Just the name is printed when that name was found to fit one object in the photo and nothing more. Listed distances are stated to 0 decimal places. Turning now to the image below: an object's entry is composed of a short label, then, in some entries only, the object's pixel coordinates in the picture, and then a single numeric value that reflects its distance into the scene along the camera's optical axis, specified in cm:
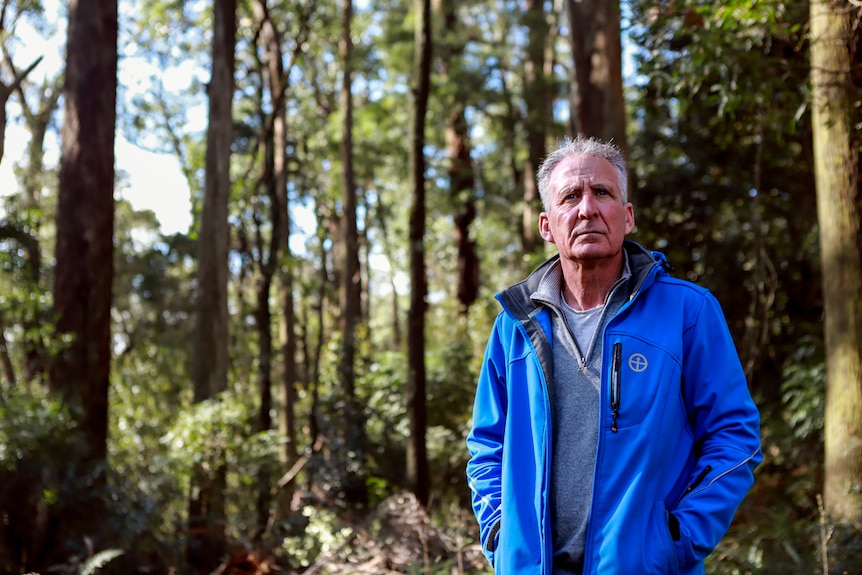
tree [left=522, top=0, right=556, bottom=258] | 2259
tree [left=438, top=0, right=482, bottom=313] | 2275
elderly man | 237
